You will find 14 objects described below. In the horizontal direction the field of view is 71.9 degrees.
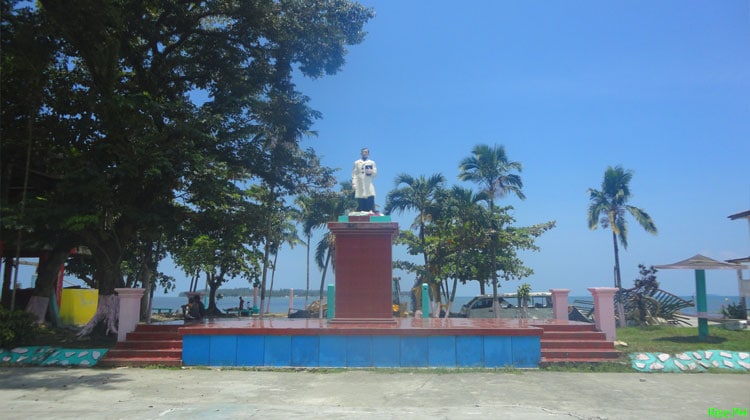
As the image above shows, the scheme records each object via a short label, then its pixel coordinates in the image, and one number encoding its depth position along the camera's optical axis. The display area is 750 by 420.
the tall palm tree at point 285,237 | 29.05
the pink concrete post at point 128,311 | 13.23
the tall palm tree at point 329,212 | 32.91
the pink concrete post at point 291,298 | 29.10
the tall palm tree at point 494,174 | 25.09
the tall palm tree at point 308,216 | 33.69
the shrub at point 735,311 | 21.20
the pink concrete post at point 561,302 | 15.52
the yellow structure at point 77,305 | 24.81
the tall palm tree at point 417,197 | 30.11
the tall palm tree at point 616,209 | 25.53
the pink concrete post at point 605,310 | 12.95
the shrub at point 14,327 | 12.62
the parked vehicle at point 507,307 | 24.52
